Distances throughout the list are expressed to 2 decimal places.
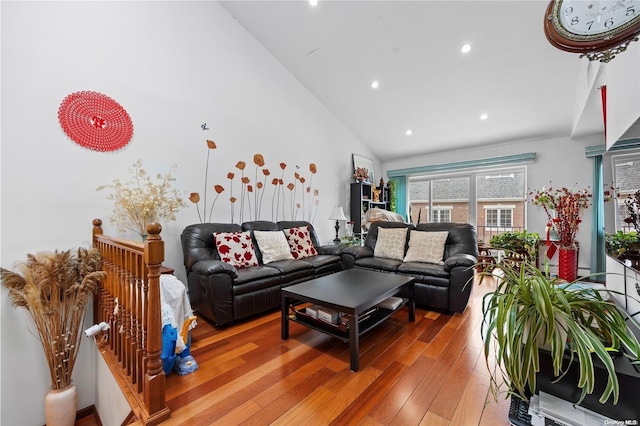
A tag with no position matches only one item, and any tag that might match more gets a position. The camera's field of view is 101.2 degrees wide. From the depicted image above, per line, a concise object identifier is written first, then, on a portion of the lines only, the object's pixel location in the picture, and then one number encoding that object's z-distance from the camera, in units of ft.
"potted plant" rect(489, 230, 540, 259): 13.92
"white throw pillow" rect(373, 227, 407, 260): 11.30
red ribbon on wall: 6.47
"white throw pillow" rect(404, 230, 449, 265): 10.31
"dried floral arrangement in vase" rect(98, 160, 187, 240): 7.63
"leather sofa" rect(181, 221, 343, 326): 8.00
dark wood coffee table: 5.91
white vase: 6.08
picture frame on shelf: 18.11
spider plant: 2.80
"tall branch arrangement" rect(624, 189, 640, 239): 4.23
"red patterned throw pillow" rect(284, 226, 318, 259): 11.75
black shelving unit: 17.28
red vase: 12.37
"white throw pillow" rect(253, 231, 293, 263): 10.64
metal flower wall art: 10.79
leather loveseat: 8.76
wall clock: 3.97
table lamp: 14.80
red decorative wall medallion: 7.32
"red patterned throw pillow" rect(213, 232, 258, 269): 9.46
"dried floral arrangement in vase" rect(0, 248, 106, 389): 5.84
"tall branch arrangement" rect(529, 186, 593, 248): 12.56
